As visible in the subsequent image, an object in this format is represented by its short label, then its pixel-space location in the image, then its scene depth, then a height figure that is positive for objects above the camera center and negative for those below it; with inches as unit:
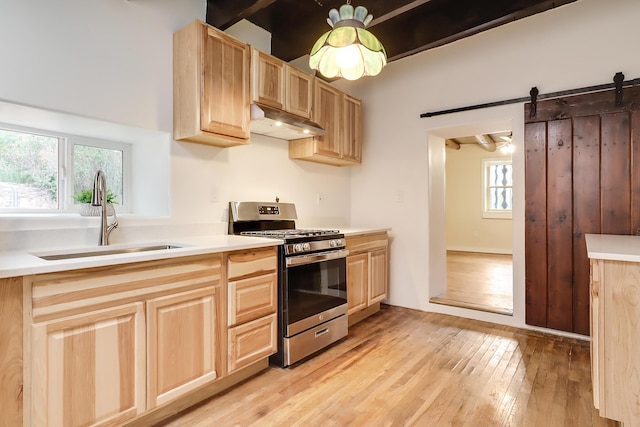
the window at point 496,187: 302.0 +23.4
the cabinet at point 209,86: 87.4 +34.5
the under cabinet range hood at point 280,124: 99.7 +28.8
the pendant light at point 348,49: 72.8 +37.0
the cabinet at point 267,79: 99.9 +41.0
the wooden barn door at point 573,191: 104.5 +7.0
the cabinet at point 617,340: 61.6 -23.8
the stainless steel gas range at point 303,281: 92.9 -20.3
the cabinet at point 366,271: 122.2 -22.4
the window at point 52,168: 79.4 +11.9
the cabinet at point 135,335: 52.0 -22.8
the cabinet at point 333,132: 127.3 +33.7
